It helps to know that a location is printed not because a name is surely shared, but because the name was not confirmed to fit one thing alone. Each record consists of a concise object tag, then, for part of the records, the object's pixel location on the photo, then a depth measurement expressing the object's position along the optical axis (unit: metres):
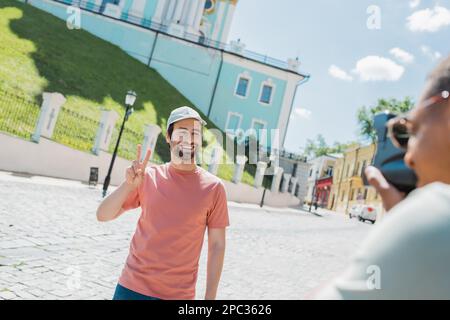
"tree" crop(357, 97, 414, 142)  33.74
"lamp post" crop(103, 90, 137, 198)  14.89
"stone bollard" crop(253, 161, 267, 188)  28.39
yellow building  41.12
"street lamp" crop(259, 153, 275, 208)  33.92
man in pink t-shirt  2.03
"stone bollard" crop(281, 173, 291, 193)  32.70
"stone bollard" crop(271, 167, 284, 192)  30.59
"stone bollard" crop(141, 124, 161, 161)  19.23
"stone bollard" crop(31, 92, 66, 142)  14.80
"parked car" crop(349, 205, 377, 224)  27.36
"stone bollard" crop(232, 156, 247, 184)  26.14
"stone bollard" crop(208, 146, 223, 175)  23.97
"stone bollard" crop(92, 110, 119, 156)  17.45
